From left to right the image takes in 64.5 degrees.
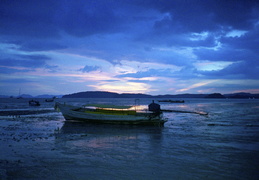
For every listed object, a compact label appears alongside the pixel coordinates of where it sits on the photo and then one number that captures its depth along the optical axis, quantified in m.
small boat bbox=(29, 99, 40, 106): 86.72
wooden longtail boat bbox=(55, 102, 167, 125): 31.75
